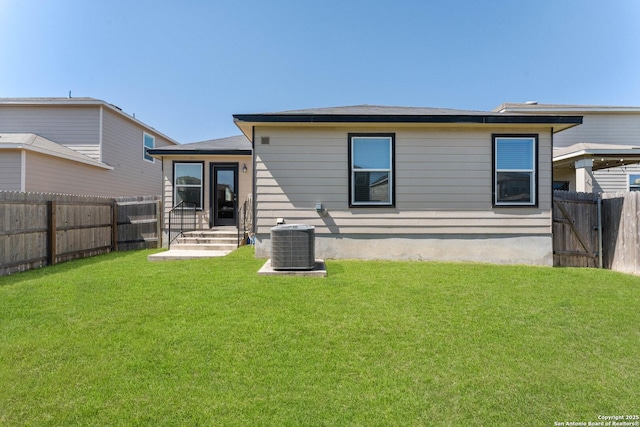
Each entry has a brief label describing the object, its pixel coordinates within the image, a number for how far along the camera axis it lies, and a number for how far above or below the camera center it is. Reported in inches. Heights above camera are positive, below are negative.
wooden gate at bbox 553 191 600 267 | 254.1 -15.7
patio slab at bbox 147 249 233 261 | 261.1 -39.9
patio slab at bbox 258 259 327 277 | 203.2 -41.7
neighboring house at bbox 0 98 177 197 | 366.3 +95.2
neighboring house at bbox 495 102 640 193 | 435.5 +123.5
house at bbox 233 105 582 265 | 258.8 +20.0
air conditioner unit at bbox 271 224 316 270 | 208.4 -27.1
